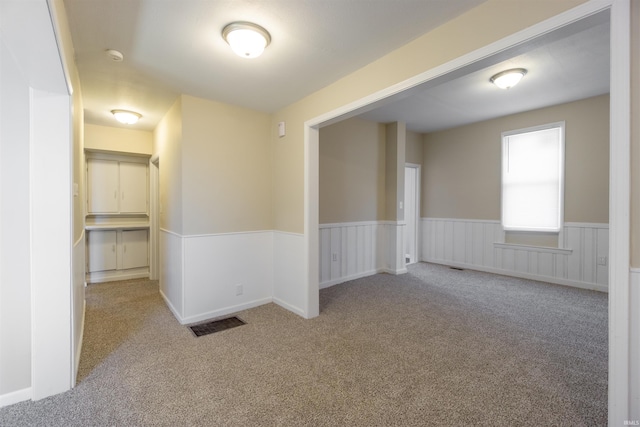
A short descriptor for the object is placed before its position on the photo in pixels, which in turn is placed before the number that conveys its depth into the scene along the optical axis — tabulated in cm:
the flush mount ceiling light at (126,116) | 366
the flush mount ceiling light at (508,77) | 312
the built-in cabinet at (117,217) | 466
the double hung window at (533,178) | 448
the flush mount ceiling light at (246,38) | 195
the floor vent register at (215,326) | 289
